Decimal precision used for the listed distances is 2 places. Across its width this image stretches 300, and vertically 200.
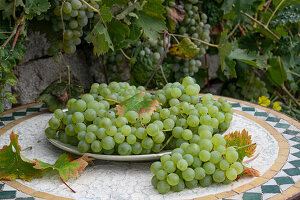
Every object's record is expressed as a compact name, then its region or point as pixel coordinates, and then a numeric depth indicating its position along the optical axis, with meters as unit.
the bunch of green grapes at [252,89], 2.18
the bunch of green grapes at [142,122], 0.88
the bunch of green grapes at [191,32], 1.76
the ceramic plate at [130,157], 0.87
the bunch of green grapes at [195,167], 0.77
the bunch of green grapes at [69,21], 1.20
